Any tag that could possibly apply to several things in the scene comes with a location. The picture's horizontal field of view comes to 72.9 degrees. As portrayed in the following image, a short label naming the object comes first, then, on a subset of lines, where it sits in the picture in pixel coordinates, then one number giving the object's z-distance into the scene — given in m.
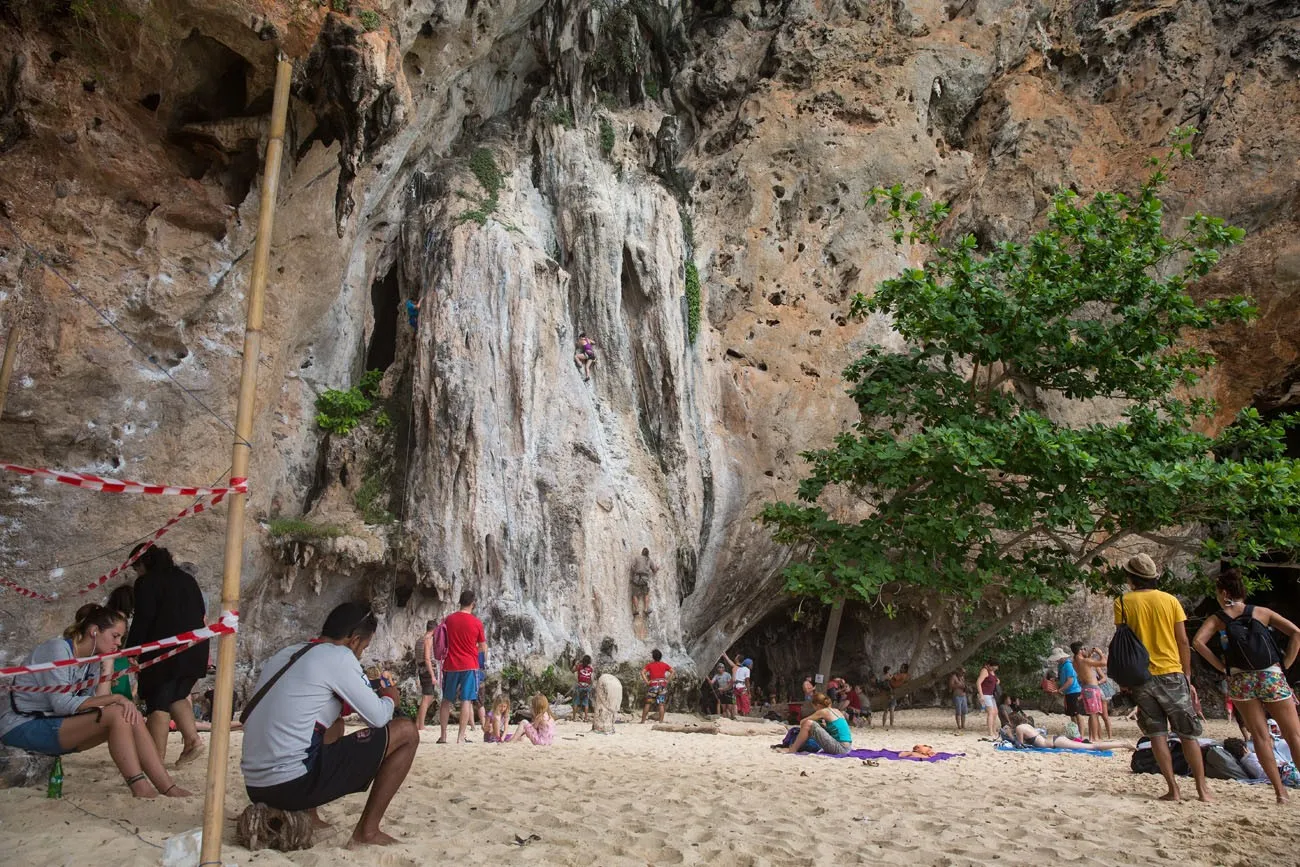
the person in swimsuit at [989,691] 11.98
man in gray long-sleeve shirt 3.56
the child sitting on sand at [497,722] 8.41
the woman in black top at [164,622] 5.27
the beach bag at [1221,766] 6.04
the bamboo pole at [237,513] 3.35
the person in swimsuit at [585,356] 15.45
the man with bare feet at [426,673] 8.83
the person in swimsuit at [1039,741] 9.29
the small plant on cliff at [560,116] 16.95
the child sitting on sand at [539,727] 8.47
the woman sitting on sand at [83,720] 4.18
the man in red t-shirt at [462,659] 7.81
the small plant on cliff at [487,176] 15.17
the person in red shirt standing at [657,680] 12.58
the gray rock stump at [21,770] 4.67
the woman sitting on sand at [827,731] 8.20
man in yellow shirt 5.24
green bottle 4.42
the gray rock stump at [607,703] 10.22
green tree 10.84
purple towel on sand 8.09
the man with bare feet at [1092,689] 10.34
